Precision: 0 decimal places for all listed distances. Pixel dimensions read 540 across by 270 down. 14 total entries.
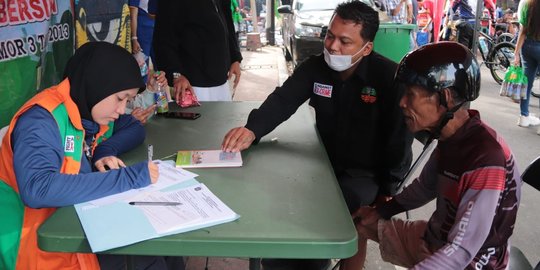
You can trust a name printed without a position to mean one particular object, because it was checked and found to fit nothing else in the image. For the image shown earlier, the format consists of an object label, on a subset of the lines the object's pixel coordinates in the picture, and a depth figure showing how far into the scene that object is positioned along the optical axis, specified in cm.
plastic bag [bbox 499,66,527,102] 494
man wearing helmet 125
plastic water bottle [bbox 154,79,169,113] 215
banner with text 180
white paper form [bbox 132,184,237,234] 108
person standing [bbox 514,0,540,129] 462
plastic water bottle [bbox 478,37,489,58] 842
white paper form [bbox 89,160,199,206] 121
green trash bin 580
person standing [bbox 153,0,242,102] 273
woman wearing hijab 119
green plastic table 104
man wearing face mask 194
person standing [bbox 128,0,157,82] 340
